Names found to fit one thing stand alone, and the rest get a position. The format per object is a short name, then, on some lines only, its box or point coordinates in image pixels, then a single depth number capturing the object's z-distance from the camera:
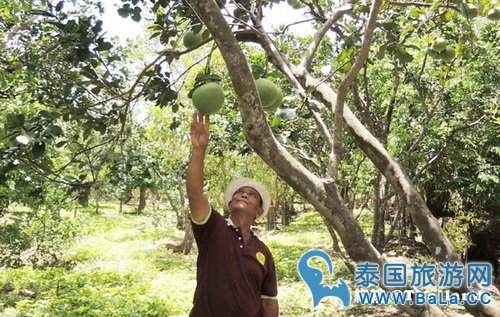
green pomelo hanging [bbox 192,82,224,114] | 1.66
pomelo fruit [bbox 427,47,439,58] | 2.54
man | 1.73
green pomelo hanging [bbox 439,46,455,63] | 2.51
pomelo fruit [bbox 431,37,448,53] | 2.45
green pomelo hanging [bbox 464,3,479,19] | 2.17
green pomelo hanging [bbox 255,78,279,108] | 1.86
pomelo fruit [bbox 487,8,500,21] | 2.20
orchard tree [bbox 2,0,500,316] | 1.36
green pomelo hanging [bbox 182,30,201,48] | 2.28
